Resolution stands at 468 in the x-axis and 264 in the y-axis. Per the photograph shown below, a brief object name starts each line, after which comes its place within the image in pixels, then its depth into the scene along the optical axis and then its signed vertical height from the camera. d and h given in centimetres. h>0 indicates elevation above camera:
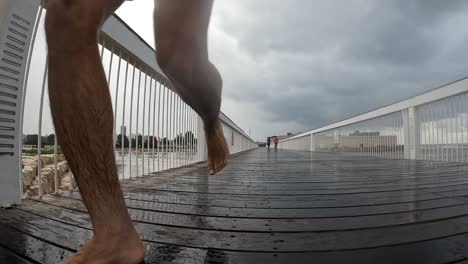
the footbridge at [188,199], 83 -29
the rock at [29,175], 213 -23
